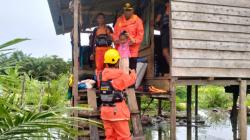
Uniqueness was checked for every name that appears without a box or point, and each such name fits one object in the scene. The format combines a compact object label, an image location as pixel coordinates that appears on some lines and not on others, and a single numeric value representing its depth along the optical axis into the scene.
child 8.74
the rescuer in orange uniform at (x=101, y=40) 9.72
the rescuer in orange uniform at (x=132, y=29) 9.00
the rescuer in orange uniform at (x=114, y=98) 7.14
